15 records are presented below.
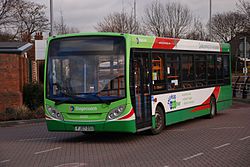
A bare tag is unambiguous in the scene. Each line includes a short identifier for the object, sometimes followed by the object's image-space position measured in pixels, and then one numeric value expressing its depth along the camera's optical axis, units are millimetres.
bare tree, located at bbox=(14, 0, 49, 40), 52525
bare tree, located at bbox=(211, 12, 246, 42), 72812
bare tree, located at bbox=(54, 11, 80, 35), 50856
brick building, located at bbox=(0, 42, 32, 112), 21391
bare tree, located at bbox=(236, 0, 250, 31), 45406
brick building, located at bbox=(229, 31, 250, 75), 73719
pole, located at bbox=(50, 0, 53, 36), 27447
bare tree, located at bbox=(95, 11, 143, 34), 42938
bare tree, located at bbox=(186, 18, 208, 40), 49928
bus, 12505
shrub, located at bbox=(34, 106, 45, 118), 20764
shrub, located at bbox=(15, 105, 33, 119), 20281
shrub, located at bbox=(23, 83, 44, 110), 22312
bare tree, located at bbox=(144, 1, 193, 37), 46594
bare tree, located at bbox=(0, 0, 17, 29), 51500
